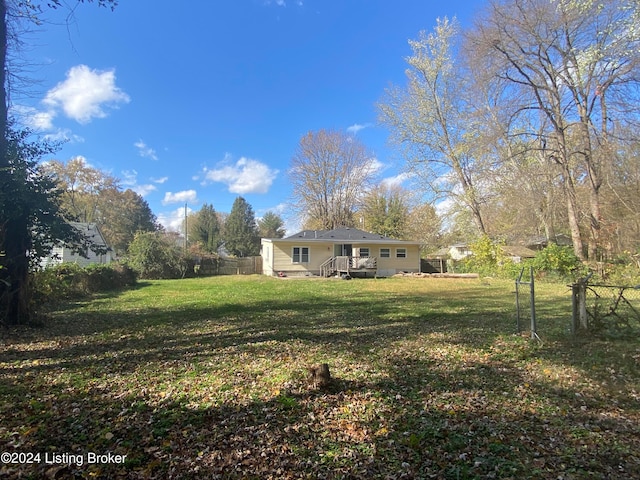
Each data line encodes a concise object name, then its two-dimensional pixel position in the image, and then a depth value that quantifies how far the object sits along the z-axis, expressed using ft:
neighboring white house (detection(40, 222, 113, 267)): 70.18
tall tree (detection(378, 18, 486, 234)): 73.10
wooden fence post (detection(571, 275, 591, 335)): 18.92
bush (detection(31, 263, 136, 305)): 31.45
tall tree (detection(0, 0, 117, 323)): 21.09
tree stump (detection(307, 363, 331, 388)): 12.78
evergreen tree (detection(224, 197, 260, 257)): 141.38
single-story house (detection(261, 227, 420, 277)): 74.74
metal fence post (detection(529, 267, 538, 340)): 18.82
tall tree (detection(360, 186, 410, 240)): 115.85
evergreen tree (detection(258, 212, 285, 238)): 151.74
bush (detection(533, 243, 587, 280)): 54.29
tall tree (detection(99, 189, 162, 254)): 123.85
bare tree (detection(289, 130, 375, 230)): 116.06
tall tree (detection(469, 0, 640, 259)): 49.29
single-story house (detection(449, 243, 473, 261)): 107.96
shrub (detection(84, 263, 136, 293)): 45.24
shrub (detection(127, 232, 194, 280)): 73.92
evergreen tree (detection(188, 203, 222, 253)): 143.64
